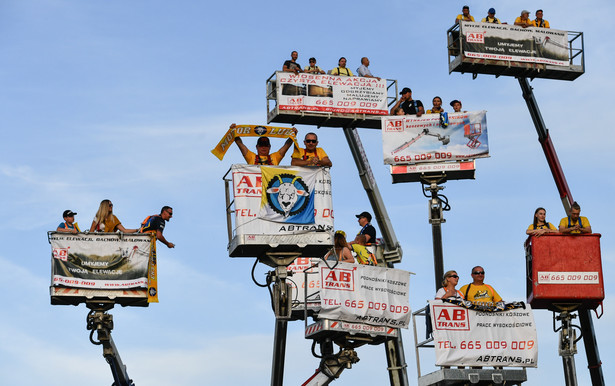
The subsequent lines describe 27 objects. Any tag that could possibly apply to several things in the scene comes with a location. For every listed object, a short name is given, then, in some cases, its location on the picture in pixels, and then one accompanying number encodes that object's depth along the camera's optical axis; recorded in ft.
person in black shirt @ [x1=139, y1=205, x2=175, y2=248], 104.42
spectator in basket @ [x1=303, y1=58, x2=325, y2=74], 143.02
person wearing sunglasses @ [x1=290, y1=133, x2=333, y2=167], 99.71
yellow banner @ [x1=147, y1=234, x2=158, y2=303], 104.47
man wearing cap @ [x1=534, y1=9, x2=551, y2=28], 147.54
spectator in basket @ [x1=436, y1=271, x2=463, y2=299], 97.14
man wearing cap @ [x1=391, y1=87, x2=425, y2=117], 133.28
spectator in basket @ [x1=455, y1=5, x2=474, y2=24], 142.57
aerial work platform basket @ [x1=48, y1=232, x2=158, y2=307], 103.09
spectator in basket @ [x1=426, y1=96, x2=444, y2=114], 132.36
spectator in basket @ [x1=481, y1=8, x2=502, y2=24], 143.84
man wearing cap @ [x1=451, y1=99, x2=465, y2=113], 133.18
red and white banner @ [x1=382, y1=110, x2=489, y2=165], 131.75
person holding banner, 100.07
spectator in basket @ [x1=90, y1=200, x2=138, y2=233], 104.39
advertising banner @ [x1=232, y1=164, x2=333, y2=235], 98.22
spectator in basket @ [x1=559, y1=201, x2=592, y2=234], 104.88
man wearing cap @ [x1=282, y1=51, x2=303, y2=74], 142.31
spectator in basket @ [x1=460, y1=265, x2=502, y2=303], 96.94
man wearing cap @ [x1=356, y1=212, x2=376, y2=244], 110.01
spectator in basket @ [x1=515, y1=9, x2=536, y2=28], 145.79
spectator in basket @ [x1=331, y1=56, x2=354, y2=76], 144.05
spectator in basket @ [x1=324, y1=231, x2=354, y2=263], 98.07
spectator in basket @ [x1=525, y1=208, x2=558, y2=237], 104.58
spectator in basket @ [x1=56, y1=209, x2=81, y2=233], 104.06
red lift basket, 104.99
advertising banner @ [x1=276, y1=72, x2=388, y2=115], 141.38
